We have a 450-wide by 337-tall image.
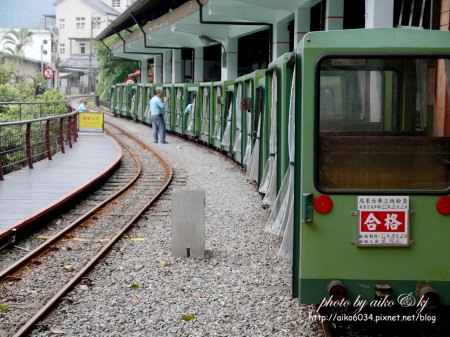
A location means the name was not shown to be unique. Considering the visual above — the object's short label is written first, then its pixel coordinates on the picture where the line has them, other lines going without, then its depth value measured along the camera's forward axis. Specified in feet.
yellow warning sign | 95.30
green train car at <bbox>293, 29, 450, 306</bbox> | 17.54
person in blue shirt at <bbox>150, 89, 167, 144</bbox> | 81.10
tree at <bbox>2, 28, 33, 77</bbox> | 298.76
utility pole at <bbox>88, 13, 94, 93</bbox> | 256.52
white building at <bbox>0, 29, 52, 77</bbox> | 326.24
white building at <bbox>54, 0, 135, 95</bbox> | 306.41
